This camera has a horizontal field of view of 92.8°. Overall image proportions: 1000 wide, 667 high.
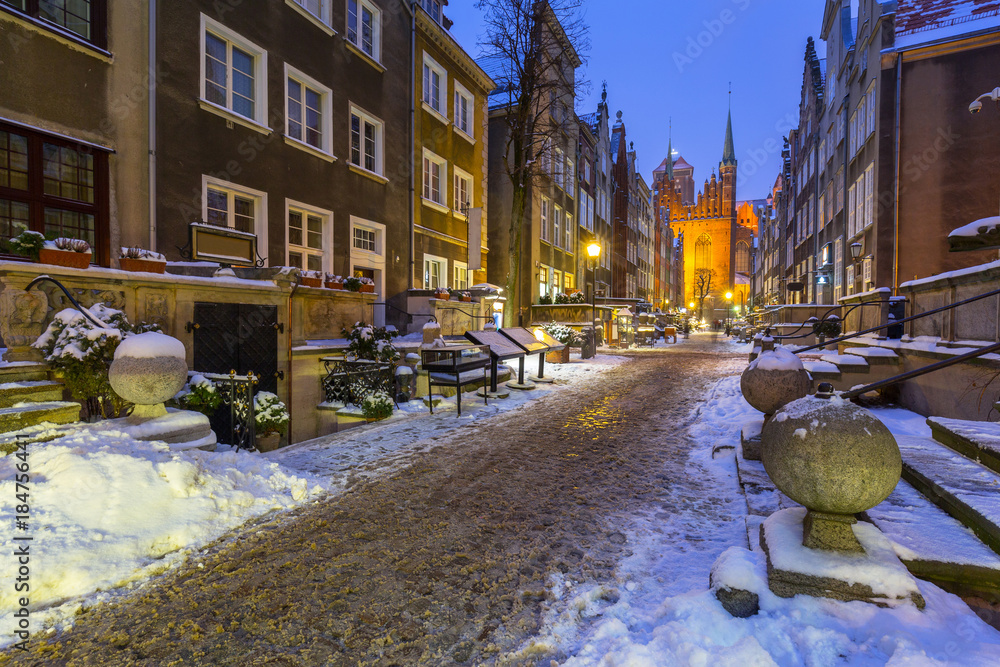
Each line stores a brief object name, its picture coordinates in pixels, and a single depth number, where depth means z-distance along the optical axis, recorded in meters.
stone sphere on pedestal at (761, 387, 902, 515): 2.70
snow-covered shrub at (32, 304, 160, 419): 5.24
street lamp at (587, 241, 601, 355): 19.05
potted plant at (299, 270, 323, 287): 8.94
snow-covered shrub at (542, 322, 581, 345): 18.19
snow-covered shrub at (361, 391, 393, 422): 8.24
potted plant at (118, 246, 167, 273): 6.29
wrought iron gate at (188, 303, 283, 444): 7.12
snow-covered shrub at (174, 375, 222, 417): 6.38
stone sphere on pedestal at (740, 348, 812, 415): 5.39
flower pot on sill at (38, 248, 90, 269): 5.37
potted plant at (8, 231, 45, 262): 5.18
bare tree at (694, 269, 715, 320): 82.18
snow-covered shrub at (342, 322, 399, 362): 9.28
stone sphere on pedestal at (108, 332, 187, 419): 5.04
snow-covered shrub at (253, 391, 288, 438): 7.16
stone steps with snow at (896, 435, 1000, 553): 3.03
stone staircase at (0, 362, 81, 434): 4.75
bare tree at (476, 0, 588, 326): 16.88
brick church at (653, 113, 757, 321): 89.25
